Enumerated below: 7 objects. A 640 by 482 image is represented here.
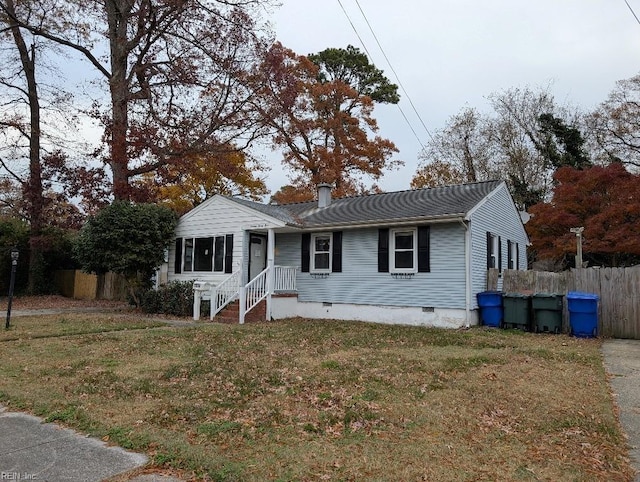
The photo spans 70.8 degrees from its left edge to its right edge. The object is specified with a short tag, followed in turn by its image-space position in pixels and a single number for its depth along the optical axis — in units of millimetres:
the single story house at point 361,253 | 12484
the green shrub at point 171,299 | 14406
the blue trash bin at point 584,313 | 10719
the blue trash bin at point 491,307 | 12164
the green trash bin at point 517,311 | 11773
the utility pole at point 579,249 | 13891
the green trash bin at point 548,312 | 11344
